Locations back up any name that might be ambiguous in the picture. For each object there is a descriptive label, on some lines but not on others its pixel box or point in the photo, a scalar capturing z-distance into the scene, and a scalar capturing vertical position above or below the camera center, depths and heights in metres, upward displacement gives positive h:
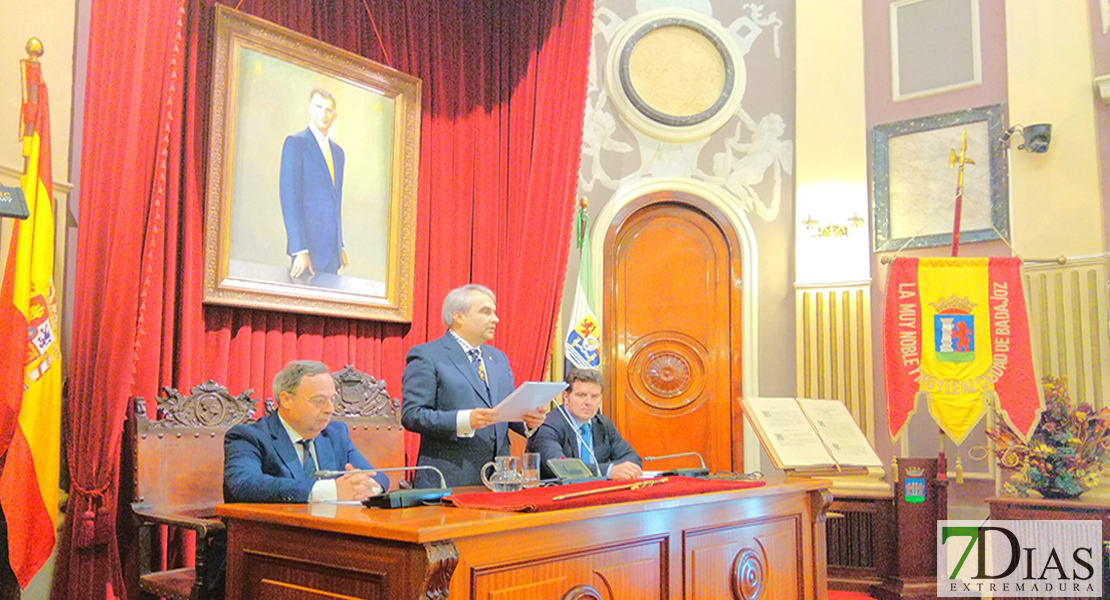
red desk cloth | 2.26 -0.36
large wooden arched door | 6.38 +0.34
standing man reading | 3.04 -0.08
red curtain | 3.21 +0.81
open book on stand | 3.92 -0.30
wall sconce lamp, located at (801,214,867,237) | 6.23 +1.06
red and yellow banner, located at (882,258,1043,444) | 5.33 +0.23
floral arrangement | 4.85 -0.43
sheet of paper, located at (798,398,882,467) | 4.08 -0.29
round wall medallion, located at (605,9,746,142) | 6.58 +2.31
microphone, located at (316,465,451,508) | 2.28 -0.34
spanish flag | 2.88 +0.00
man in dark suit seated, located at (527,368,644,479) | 3.71 -0.25
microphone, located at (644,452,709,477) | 3.41 -0.40
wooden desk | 1.95 -0.47
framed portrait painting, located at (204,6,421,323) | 3.96 +0.97
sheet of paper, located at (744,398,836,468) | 3.91 -0.28
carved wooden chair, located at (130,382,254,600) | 3.13 -0.35
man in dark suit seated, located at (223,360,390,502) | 2.51 -0.26
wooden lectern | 5.21 -0.87
